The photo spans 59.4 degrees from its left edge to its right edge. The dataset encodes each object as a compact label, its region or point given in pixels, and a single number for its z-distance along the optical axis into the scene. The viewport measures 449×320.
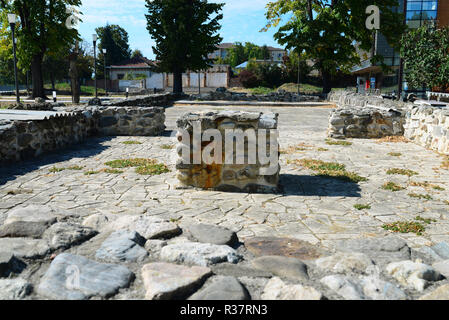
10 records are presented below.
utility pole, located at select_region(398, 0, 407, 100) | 18.78
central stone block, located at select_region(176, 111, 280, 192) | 5.32
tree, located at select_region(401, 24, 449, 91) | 25.41
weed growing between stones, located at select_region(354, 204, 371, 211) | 4.68
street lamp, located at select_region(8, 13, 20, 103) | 16.75
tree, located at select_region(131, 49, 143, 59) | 79.94
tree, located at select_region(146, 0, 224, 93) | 30.44
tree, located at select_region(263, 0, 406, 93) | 26.92
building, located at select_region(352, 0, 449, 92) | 36.84
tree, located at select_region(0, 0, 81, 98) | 25.52
